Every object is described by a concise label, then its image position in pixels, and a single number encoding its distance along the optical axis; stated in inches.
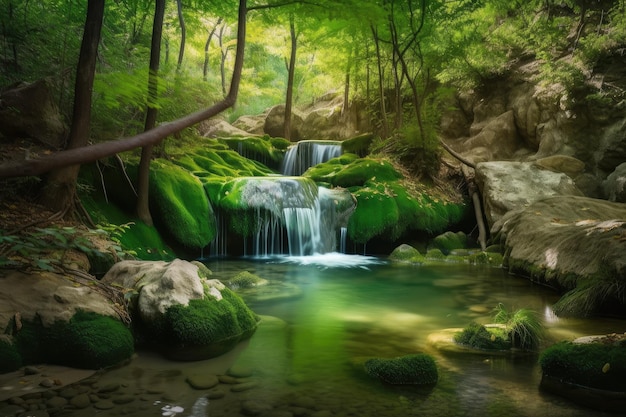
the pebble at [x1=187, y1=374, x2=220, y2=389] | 145.5
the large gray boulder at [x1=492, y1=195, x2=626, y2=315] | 234.5
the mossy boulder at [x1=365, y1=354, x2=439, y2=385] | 150.1
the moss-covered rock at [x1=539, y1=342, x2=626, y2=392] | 139.7
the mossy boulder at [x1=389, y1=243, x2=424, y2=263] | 444.7
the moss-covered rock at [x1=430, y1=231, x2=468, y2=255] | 504.1
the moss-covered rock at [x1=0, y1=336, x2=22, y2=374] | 143.9
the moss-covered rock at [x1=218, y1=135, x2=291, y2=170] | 740.0
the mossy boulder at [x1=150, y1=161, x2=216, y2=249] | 402.9
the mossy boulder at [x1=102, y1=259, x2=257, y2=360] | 178.4
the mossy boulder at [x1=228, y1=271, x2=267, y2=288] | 309.7
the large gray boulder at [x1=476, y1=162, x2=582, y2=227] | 491.3
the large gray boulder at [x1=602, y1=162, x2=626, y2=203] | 479.2
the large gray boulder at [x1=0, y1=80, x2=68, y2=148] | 287.6
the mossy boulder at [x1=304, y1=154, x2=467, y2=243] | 505.7
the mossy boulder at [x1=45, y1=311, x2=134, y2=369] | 154.2
